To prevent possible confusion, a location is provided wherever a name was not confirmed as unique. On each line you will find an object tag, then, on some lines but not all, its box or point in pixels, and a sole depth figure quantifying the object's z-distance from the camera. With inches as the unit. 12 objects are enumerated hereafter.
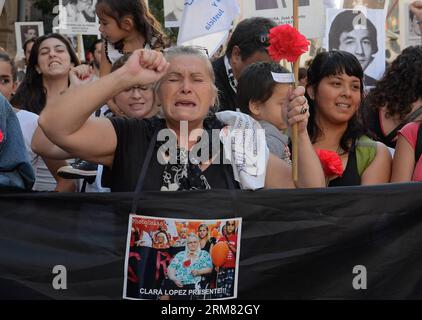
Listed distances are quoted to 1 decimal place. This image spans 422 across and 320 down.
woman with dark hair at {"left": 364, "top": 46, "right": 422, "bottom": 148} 213.8
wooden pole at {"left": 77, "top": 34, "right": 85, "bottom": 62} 330.0
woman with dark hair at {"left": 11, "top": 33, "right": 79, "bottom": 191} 234.4
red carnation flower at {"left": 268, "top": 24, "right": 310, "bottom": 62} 151.0
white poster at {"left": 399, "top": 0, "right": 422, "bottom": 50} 335.9
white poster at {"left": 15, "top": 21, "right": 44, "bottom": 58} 439.8
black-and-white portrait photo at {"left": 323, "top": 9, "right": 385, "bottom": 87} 300.7
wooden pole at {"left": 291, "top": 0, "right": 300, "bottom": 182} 149.9
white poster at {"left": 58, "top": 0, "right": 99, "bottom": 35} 338.3
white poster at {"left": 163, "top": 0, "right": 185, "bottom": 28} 288.2
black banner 137.9
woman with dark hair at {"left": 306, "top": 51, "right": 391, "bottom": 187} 177.0
